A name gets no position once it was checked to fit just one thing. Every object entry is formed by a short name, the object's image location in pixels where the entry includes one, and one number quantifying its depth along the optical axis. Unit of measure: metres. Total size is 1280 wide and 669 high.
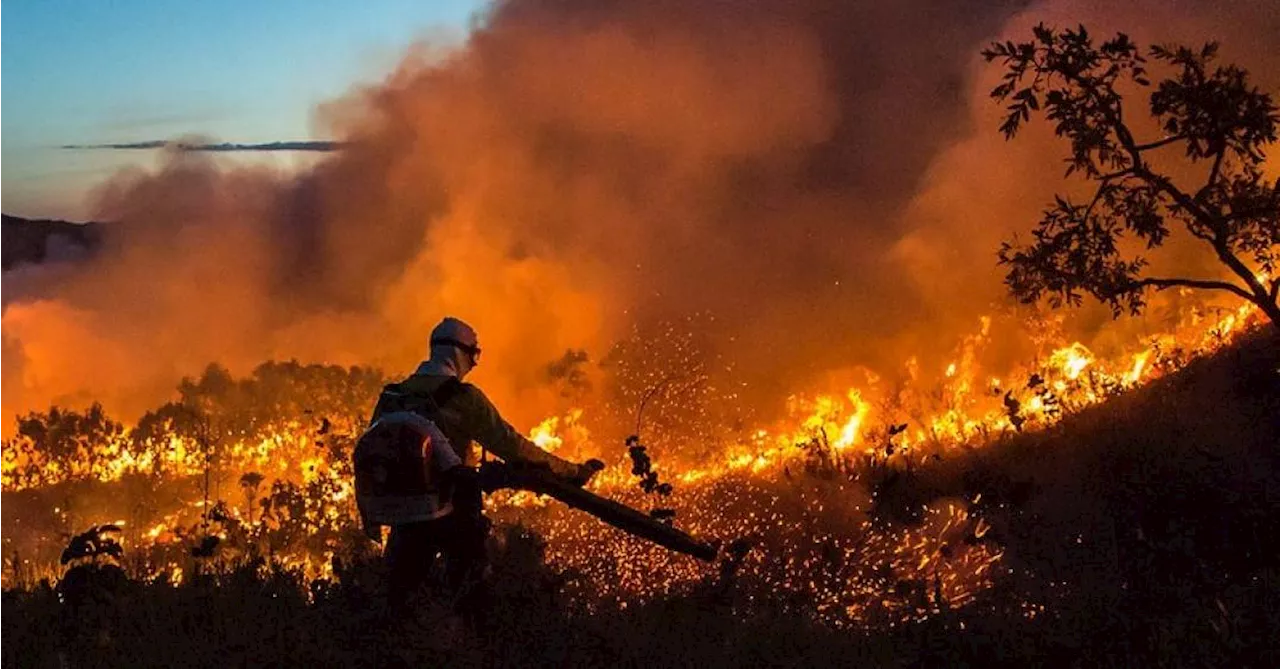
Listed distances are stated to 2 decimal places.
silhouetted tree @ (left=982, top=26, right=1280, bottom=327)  7.15
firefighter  5.84
